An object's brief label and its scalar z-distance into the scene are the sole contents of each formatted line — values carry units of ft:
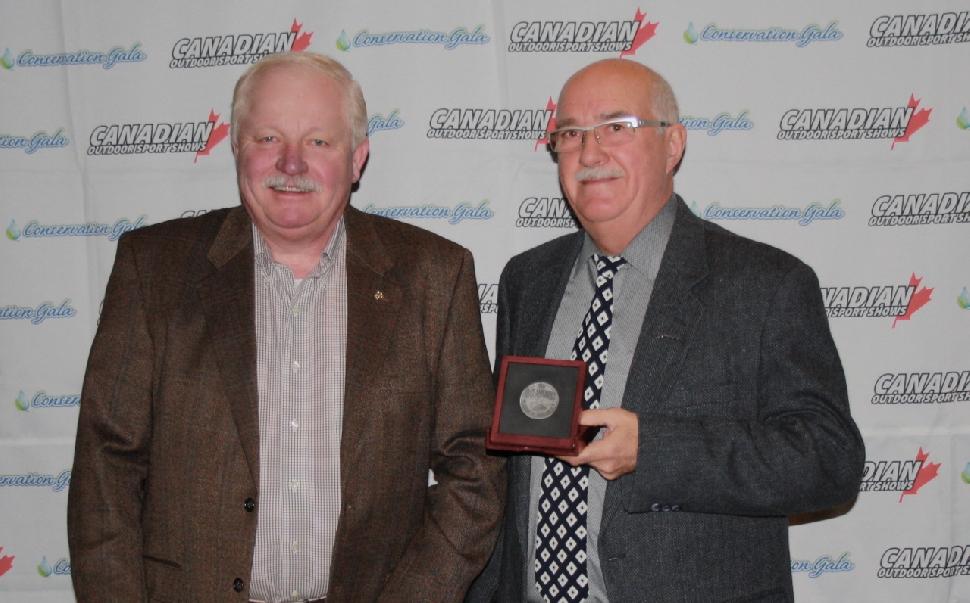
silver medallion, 7.00
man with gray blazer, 7.52
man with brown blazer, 7.58
